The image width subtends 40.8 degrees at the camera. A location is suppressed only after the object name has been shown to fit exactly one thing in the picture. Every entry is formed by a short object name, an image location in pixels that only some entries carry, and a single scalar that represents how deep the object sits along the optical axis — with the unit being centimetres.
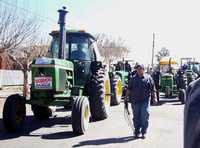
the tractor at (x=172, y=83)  1280
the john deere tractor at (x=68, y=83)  636
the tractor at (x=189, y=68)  1353
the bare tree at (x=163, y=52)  6275
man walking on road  592
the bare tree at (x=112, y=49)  4073
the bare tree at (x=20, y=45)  1622
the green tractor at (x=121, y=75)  1133
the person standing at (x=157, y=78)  1287
